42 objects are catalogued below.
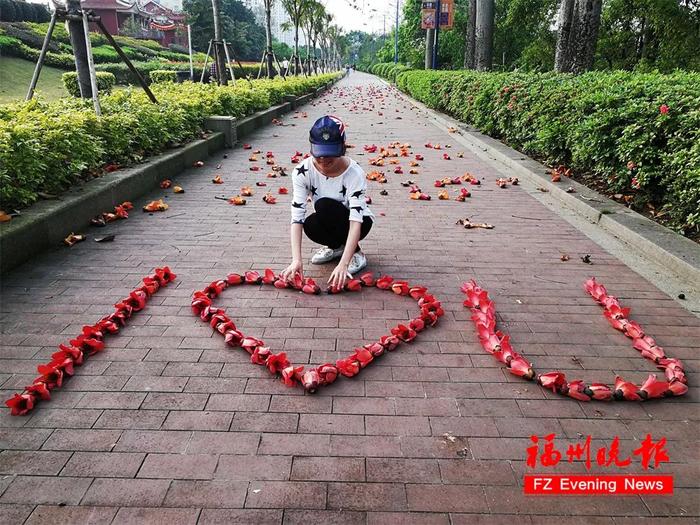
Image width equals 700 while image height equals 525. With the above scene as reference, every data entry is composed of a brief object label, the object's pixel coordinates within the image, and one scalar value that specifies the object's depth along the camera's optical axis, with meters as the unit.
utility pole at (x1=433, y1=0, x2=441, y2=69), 22.90
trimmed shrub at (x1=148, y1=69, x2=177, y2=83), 23.28
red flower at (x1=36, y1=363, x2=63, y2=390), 2.65
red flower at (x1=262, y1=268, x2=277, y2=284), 3.94
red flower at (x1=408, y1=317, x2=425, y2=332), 3.26
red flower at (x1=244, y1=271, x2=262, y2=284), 3.94
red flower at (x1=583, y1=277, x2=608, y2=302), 3.70
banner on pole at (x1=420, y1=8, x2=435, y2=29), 23.50
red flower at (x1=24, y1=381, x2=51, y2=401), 2.54
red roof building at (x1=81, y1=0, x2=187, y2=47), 49.41
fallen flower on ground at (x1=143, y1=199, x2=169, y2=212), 5.80
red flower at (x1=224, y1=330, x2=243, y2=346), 3.07
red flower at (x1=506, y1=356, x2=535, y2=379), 2.77
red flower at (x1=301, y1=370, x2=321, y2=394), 2.64
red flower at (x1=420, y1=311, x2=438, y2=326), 3.36
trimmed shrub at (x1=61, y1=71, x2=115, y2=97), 19.34
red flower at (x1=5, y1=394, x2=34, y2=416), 2.44
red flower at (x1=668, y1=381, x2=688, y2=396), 2.63
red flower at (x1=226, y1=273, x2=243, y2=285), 3.92
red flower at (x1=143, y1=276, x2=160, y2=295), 3.70
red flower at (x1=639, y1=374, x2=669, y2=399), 2.61
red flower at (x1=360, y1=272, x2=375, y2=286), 3.94
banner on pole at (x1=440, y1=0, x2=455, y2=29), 24.16
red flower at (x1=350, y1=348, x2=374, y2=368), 2.88
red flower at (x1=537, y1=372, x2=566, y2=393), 2.65
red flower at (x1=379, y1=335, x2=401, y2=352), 3.07
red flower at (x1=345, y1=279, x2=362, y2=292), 3.85
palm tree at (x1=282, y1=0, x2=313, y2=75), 25.66
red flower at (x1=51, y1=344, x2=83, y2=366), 2.82
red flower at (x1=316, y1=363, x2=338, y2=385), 2.71
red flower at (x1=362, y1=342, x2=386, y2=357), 2.98
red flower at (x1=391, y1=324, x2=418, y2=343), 3.16
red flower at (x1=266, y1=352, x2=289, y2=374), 2.80
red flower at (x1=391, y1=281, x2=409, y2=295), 3.81
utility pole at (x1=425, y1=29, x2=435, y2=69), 27.03
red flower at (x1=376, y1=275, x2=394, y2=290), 3.90
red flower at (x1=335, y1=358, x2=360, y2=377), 2.79
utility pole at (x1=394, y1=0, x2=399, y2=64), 48.65
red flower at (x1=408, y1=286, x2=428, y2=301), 3.73
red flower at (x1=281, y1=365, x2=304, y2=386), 2.70
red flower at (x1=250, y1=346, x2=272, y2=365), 2.90
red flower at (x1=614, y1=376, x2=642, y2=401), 2.59
